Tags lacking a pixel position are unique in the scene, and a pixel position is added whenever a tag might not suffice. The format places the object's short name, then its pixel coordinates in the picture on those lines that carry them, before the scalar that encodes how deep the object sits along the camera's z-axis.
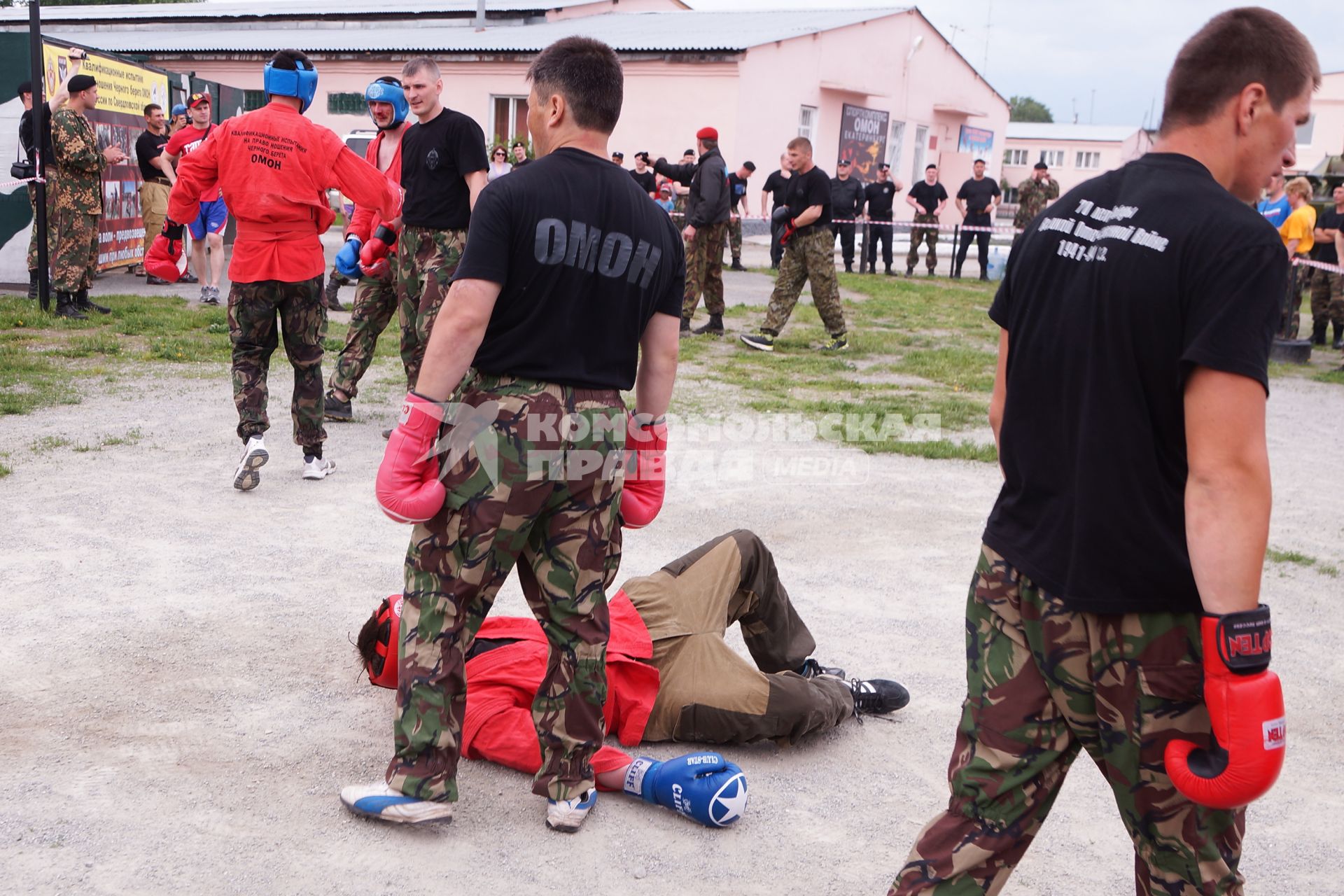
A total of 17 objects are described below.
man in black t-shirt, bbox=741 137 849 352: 11.02
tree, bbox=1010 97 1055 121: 133.38
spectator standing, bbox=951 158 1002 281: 20.14
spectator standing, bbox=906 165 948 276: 20.19
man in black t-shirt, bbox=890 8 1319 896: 1.84
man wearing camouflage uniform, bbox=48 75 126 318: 10.58
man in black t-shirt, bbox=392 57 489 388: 6.35
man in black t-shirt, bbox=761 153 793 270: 14.96
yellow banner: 11.58
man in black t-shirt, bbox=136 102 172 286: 12.94
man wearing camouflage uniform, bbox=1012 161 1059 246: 20.25
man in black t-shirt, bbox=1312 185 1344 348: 13.38
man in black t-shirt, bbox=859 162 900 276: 20.45
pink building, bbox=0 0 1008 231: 25.92
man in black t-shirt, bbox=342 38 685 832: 2.80
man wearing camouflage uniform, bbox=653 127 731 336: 11.72
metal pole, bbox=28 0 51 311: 10.05
